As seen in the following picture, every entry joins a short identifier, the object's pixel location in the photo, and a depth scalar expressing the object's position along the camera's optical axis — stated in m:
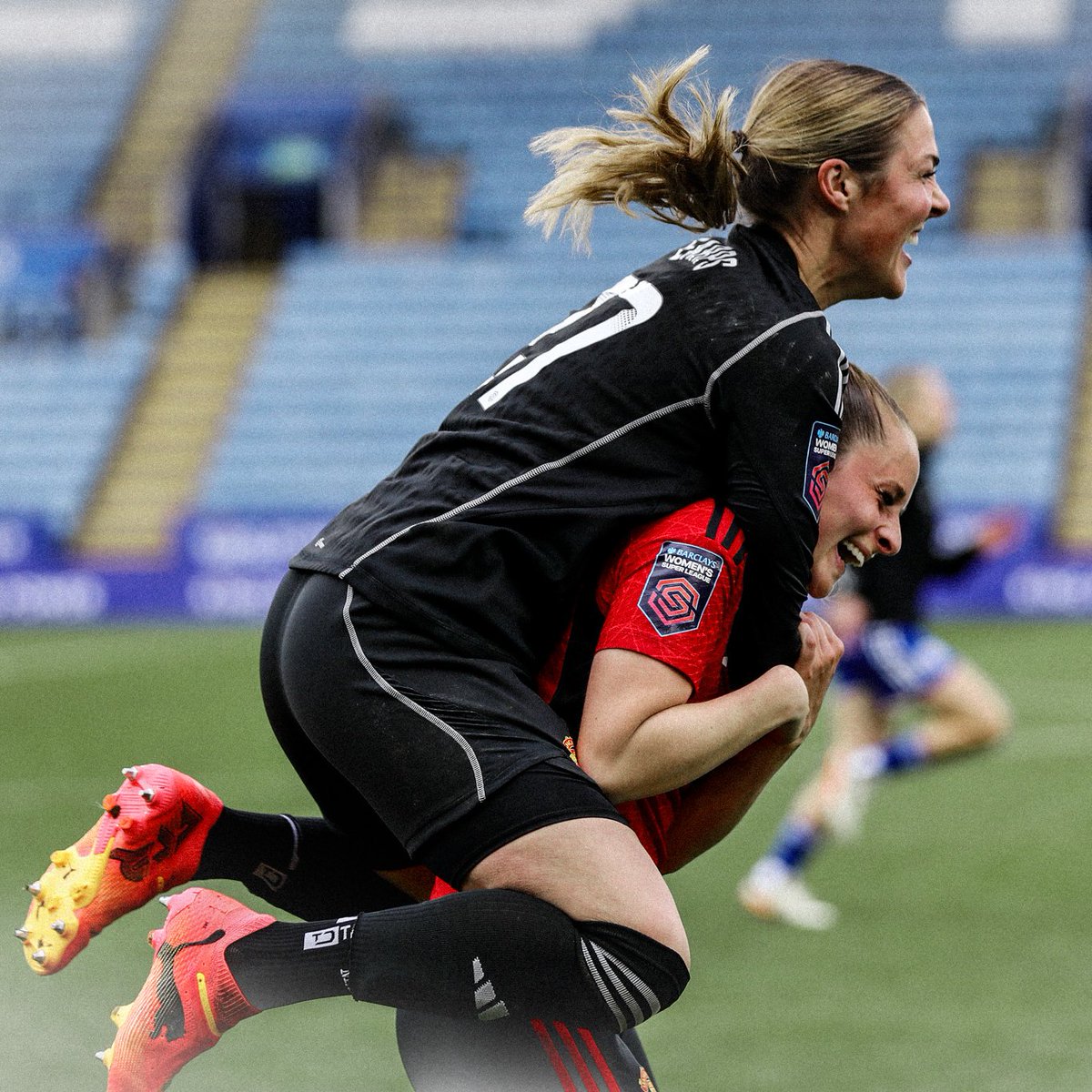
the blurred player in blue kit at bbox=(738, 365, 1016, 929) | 12.69
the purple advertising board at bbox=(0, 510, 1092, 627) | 28.00
